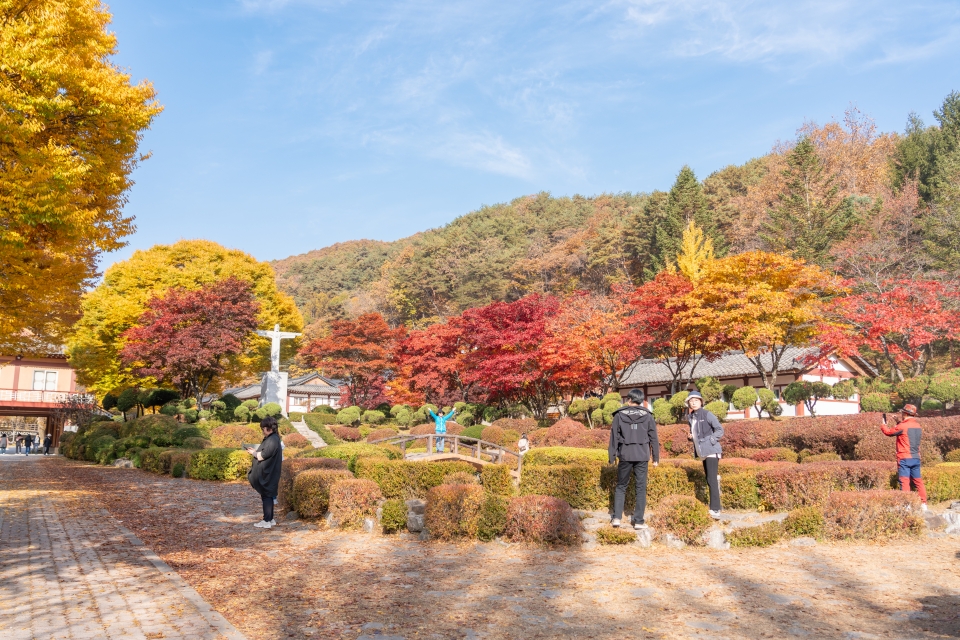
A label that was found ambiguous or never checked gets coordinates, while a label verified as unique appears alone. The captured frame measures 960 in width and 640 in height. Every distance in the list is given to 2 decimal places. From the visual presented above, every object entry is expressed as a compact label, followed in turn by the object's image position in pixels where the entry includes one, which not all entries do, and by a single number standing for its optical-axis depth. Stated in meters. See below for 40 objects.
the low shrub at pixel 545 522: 7.34
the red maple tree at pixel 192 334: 27.64
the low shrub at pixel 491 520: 7.59
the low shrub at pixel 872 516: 7.45
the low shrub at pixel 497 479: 9.02
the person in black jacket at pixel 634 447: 7.64
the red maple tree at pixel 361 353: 34.41
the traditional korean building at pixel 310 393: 48.66
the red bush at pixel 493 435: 23.33
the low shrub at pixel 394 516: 8.30
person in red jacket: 9.10
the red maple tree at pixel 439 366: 30.05
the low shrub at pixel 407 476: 9.51
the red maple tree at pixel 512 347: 25.66
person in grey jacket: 7.98
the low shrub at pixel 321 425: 27.55
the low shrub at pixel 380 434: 26.34
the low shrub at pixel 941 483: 9.96
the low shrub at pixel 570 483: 9.00
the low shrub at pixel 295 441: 23.54
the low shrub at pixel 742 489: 9.01
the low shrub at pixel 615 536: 7.36
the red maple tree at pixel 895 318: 20.69
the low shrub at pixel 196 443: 20.91
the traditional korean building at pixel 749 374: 27.48
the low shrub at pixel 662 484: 8.36
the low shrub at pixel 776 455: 13.96
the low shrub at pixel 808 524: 7.55
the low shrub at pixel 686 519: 7.23
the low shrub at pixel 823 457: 13.24
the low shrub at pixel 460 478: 8.68
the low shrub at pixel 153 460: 18.29
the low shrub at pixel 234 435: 22.47
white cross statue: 33.56
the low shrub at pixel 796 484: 8.73
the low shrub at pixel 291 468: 9.98
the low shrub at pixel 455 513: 7.73
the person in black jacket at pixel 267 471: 8.77
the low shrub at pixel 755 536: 7.32
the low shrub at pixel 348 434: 28.45
